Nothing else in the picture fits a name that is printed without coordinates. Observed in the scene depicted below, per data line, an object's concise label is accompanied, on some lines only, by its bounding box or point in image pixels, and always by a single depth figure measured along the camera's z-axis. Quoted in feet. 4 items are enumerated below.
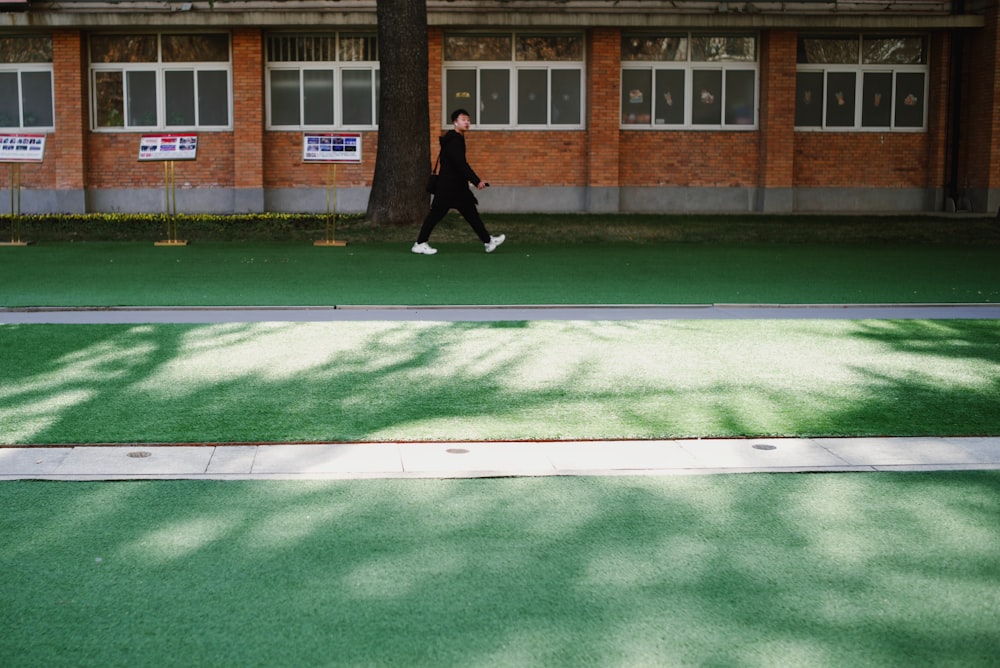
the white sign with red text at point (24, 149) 69.87
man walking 54.24
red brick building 90.48
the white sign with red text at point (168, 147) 73.00
